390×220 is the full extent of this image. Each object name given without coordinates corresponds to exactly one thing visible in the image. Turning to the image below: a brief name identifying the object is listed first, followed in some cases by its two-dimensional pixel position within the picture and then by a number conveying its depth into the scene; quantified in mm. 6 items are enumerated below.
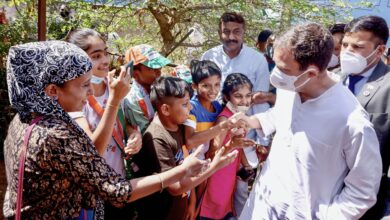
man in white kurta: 1871
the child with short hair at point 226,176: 3142
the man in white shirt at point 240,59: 3664
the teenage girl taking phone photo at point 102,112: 2465
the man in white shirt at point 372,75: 2141
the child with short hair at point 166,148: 2365
